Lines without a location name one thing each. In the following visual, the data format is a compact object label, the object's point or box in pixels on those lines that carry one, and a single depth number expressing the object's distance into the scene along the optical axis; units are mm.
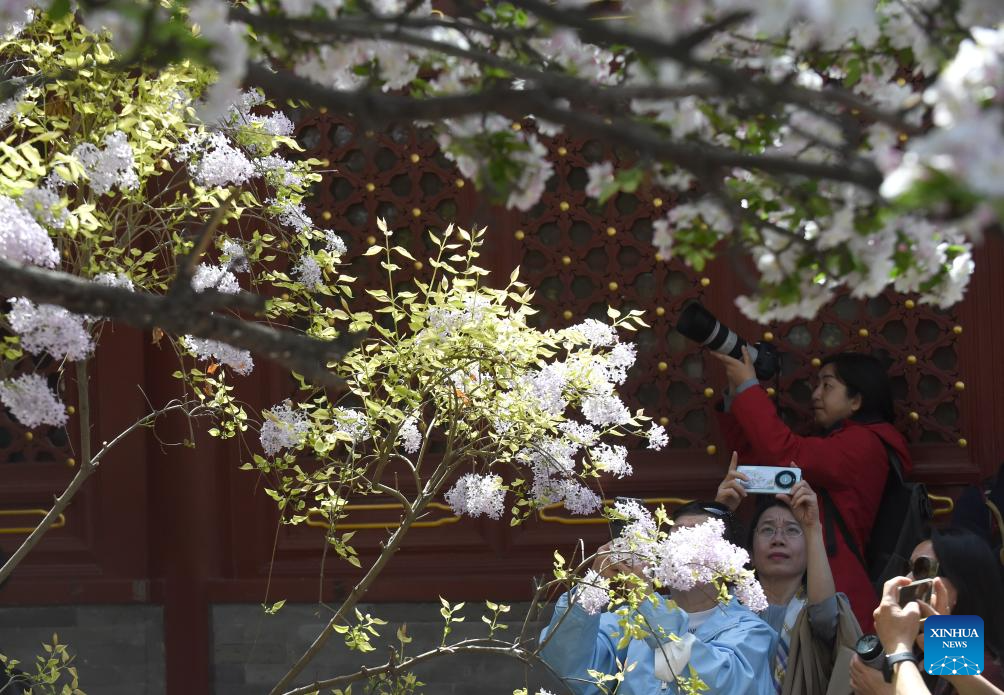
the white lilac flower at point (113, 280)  5895
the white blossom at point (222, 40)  3482
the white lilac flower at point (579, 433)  6804
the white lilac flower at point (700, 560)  6445
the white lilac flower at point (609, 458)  6781
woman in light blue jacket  7145
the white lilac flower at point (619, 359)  6926
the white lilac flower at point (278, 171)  6836
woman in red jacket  8695
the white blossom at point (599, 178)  3744
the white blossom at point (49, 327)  5266
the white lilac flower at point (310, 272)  6852
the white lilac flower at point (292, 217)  6840
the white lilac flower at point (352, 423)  6773
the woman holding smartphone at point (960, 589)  6207
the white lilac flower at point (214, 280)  6504
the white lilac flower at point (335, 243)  6953
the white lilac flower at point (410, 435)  6988
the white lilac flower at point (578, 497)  6918
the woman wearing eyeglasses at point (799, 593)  7145
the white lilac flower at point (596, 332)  6836
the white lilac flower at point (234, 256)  6625
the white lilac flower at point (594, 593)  6699
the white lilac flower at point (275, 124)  6895
